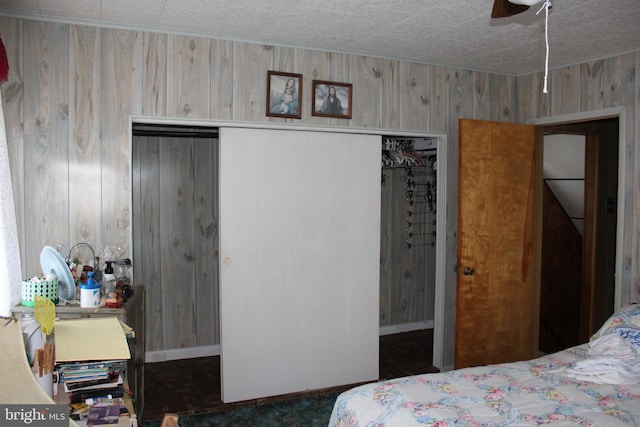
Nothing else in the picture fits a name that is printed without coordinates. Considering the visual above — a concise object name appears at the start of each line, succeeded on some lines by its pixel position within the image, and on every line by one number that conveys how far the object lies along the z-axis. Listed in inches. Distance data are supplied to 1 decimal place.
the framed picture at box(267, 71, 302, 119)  141.5
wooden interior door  156.7
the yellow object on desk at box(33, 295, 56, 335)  57.6
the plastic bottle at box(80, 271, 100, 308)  106.0
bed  82.9
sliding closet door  141.7
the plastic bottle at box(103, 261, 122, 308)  109.3
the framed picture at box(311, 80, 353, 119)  147.1
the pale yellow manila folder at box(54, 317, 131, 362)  58.7
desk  105.0
